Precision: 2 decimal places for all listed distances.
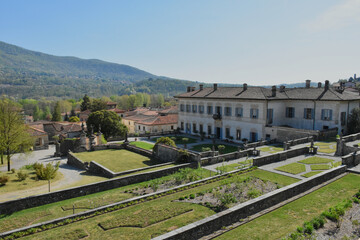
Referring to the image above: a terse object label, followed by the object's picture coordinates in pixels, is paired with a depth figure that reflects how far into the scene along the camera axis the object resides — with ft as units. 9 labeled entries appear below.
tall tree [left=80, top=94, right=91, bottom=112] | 338.60
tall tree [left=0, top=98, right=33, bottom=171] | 94.48
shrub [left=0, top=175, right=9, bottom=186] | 74.28
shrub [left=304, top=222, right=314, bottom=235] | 31.96
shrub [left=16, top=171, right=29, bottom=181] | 78.82
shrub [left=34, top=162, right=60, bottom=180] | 66.44
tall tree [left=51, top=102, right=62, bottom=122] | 332.39
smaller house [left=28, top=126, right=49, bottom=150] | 154.30
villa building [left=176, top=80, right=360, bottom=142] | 110.83
